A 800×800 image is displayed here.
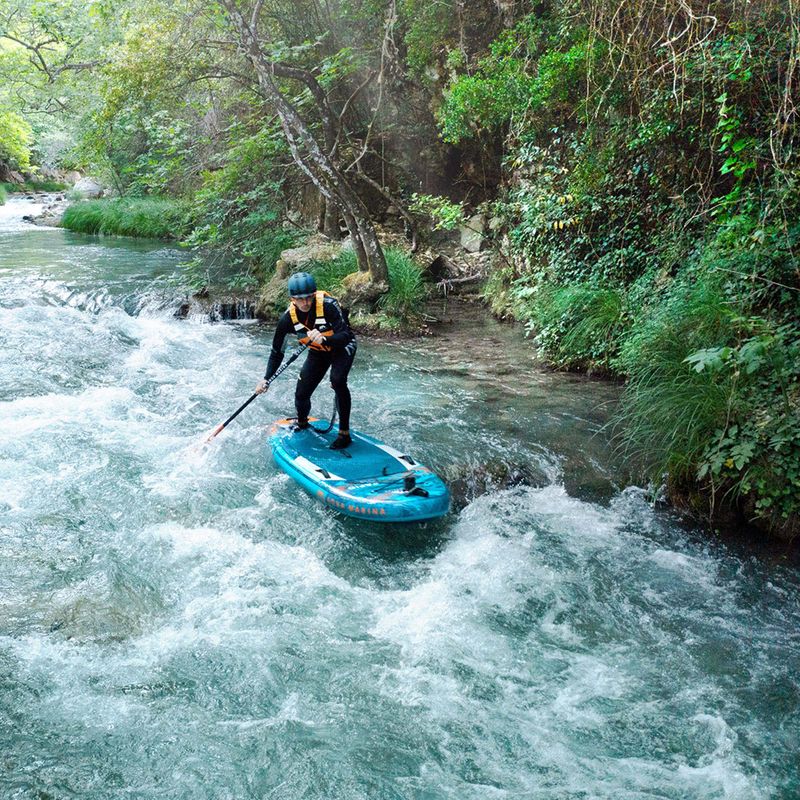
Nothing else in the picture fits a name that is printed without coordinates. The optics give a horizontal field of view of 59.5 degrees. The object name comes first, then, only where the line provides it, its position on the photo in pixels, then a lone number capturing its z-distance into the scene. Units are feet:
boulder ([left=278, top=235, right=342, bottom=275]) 34.47
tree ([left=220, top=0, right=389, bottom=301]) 27.40
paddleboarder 17.21
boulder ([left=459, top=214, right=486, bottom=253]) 35.78
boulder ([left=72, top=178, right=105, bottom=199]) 78.02
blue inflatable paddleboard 15.24
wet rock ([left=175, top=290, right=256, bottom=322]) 34.60
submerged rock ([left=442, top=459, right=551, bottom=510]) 17.75
